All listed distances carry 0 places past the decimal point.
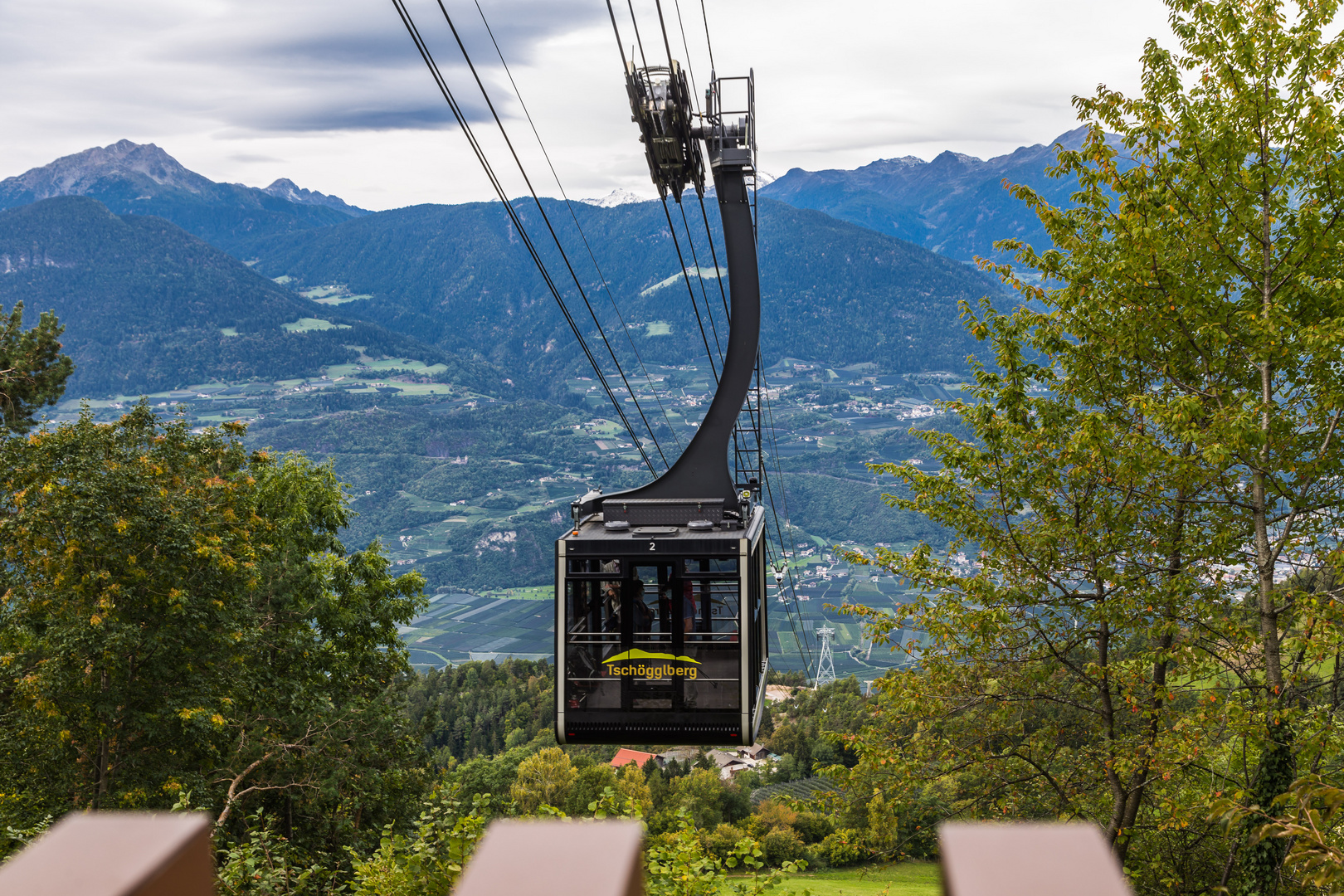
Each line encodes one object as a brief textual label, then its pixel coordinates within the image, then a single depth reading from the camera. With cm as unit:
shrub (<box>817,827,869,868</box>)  1049
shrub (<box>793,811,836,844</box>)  3206
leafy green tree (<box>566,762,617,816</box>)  3709
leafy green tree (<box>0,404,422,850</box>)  1134
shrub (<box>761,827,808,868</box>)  2934
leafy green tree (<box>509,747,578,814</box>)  3791
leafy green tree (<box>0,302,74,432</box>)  1694
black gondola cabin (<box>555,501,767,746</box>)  819
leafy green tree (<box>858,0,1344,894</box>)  815
